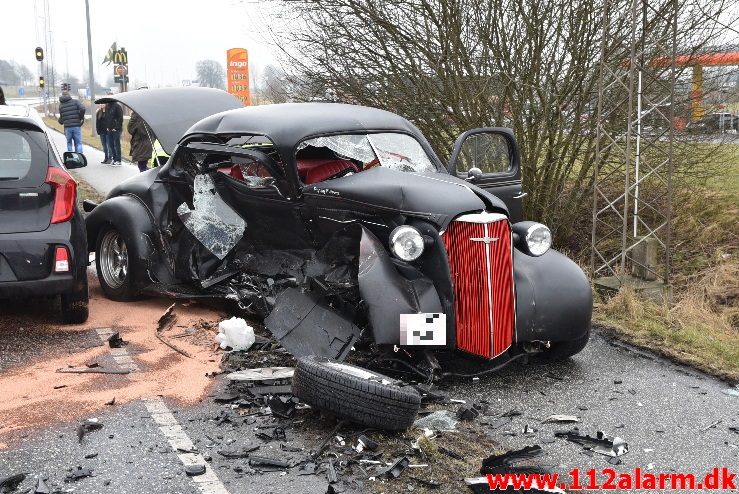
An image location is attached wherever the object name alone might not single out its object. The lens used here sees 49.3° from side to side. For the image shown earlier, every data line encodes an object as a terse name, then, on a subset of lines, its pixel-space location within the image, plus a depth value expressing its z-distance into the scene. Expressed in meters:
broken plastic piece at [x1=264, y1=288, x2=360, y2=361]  5.58
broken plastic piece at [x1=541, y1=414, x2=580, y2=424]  5.00
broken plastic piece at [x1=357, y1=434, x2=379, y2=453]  4.52
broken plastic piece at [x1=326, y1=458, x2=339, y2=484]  4.08
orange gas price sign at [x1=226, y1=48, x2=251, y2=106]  24.81
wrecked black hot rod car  5.57
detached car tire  4.62
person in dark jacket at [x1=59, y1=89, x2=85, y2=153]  21.36
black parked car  6.30
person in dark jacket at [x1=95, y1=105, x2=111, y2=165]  21.09
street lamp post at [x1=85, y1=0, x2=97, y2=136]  33.78
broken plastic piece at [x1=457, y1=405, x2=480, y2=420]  5.01
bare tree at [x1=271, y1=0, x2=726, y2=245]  11.02
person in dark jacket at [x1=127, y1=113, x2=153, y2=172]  14.40
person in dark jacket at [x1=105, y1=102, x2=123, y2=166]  20.45
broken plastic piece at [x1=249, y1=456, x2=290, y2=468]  4.26
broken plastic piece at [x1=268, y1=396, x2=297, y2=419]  4.98
